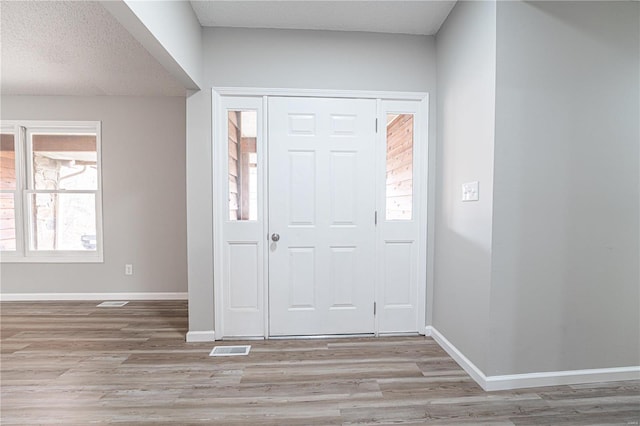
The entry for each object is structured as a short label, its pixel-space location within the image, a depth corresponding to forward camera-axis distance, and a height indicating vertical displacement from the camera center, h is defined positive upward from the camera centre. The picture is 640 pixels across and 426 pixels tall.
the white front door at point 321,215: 2.53 -0.09
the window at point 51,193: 3.63 +0.13
